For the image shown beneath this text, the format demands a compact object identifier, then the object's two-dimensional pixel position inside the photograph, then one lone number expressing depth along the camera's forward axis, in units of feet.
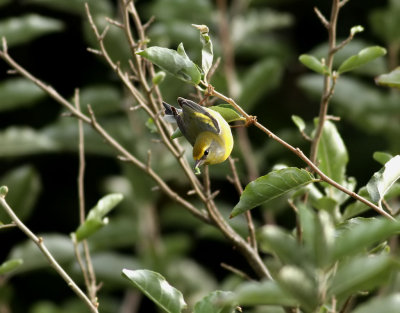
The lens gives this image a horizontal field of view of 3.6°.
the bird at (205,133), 17.86
